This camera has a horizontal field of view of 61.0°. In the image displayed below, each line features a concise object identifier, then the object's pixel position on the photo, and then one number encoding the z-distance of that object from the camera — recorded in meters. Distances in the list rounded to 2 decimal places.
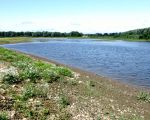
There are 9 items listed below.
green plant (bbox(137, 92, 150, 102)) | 8.24
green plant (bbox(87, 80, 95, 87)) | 8.99
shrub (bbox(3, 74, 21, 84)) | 8.08
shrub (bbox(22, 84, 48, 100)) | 6.76
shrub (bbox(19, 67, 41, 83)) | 8.57
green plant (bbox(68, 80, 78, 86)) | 8.60
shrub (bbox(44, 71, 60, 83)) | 8.61
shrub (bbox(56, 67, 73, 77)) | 9.82
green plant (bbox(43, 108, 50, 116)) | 5.90
